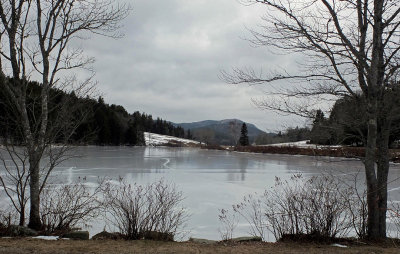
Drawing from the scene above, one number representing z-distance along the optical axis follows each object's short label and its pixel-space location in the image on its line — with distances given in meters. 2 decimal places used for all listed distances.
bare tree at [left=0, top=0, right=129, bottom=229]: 6.38
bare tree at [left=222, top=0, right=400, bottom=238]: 5.66
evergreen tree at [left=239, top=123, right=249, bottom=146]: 88.31
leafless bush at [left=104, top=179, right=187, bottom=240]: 5.96
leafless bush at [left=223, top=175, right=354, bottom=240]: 5.89
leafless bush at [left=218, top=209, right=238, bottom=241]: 7.00
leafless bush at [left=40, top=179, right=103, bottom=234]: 6.35
